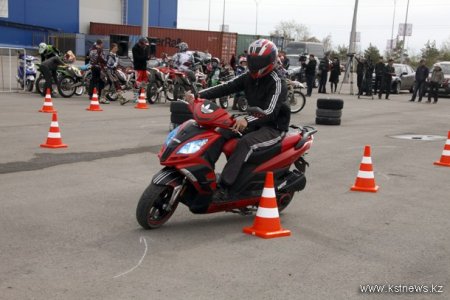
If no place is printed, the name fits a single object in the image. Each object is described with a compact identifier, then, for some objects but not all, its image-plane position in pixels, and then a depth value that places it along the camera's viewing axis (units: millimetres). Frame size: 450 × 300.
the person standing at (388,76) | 27891
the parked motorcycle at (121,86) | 18678
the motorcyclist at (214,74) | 19594
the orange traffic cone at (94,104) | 16428
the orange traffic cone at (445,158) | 10281
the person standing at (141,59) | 19188
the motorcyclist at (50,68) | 18062
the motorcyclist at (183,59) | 18484
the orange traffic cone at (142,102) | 17747
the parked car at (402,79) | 32688
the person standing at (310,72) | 26672
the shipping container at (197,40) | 49656
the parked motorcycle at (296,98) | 17984
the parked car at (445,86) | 30700
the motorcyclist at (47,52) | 19312
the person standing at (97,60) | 17922
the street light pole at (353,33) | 38094
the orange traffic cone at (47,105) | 15555
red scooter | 5539
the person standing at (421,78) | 27062
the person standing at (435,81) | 26250
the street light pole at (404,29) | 55594
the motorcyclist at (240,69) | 18028
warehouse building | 58500
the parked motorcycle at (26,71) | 20984
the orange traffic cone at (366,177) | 8023
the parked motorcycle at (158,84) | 18483
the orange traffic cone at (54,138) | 10352
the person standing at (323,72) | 28941
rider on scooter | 5828
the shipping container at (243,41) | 51562
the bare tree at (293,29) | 109812
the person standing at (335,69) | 30180
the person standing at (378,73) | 27594
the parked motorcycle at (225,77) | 18739
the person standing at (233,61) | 32731
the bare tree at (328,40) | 94438
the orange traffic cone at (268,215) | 5773
